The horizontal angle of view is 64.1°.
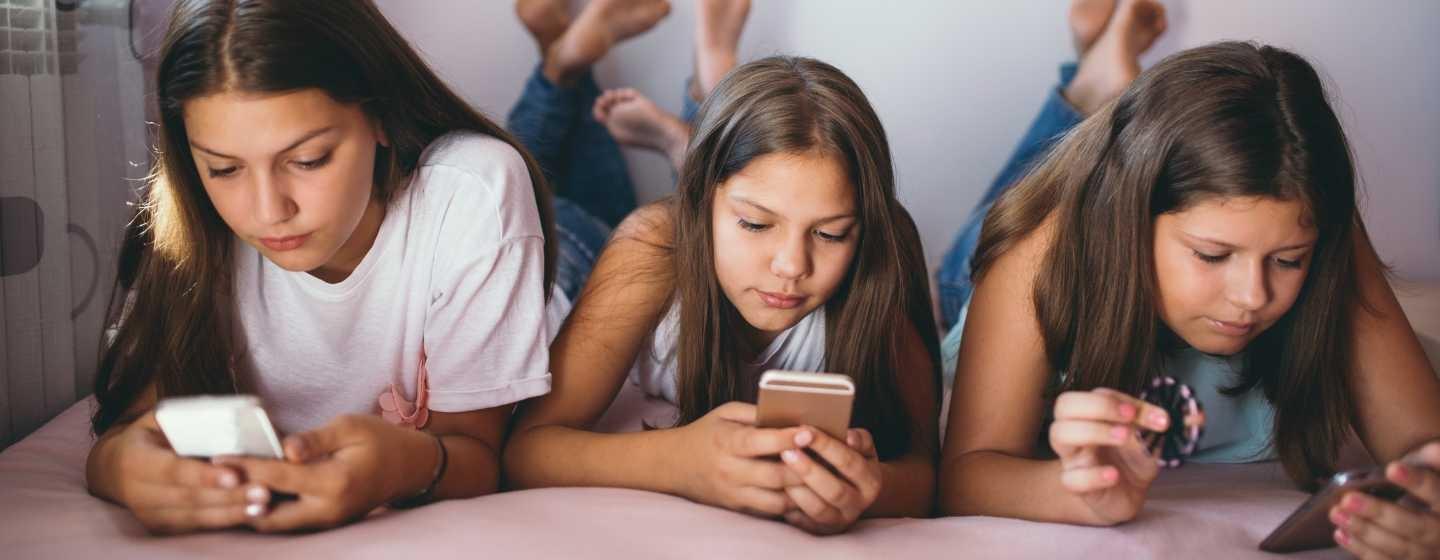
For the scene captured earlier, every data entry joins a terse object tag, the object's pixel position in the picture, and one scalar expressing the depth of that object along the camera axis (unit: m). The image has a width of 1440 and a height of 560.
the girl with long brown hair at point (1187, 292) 1.04
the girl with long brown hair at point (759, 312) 1.05
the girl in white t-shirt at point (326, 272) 0.97
